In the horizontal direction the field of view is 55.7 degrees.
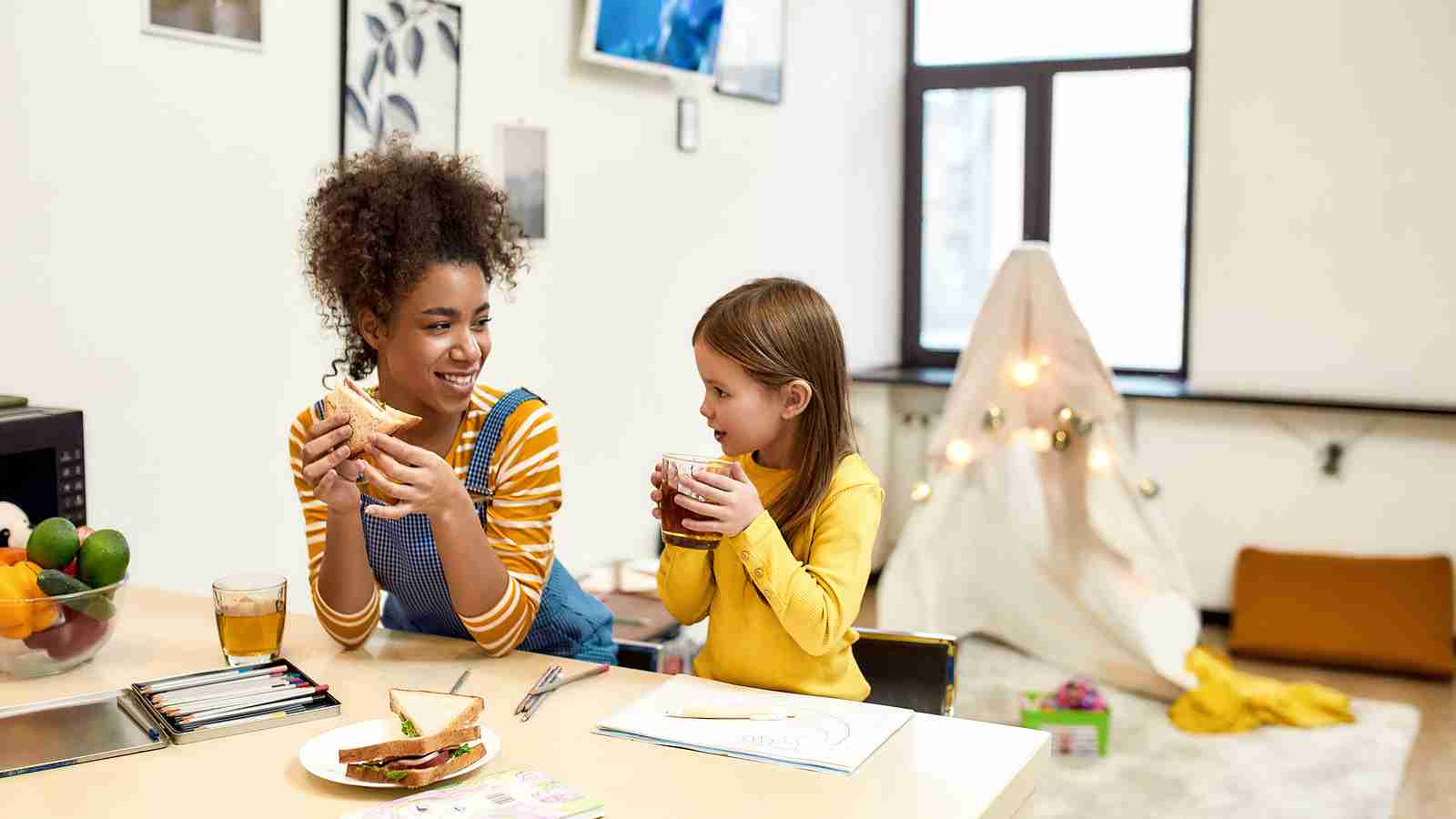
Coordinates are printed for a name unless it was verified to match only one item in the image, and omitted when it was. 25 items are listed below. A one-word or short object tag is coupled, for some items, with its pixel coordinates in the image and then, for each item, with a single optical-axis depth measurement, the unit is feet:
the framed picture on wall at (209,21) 7.70
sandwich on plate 3.89
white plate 3.98
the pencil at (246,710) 4.44
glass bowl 4.83
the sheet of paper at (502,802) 3.69
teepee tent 12.29
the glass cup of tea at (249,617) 5.02
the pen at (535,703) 4.58
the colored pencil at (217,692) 4.60
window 15.81
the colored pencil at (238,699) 4.53
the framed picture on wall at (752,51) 13.34
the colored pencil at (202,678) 4.71
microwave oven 5.96
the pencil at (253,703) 4.50
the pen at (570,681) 4.79
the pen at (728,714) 4.49
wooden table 3.84
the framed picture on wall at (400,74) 9.11
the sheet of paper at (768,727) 4.20
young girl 5.13
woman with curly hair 5.28
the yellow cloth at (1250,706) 11.48
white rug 9.89
